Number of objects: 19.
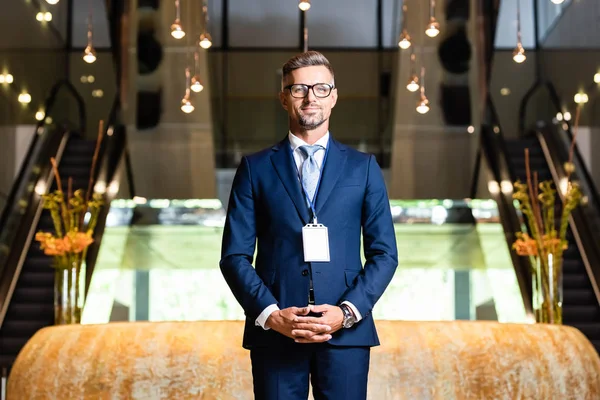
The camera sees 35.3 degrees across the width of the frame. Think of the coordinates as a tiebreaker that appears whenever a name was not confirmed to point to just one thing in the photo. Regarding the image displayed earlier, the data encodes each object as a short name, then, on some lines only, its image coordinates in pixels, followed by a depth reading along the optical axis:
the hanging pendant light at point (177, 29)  7.19
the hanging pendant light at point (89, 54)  7.23
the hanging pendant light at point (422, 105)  9.28
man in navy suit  2.30
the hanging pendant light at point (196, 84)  8.27
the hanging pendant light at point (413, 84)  8.49
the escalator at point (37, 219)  8.27
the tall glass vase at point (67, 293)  5.94
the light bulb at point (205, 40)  7.90
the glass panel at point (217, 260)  10.55
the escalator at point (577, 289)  8.14
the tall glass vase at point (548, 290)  5.71
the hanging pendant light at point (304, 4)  7.09
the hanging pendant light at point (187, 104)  8.80
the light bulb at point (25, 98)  10.24
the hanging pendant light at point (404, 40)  7.85
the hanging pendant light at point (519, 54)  7.15
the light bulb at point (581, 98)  10.12
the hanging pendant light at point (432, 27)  7.39
